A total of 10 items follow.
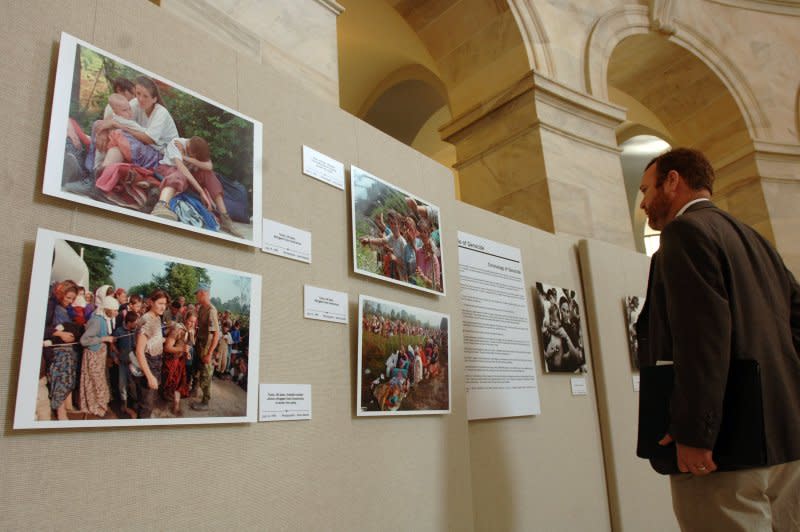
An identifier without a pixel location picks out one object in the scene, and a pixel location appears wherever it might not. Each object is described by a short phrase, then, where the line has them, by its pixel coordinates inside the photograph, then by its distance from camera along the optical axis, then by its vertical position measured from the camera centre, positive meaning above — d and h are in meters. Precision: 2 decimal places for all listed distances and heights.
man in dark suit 2.20 +0.23
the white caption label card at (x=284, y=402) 2.04 +0.08
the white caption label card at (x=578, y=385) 4.10 +0.20
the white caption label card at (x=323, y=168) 2.45 +0.99
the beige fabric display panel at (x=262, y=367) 1.57 +0.19
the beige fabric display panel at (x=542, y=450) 3.31 -0.18
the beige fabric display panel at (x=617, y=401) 4.14 +0.09
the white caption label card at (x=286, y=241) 2.20 +0.64
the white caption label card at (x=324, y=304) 2.29 +0.44
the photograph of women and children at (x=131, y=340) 1.54 +0.24
